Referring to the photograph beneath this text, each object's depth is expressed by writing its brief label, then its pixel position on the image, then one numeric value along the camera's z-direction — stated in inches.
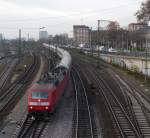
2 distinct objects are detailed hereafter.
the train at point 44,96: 998.4
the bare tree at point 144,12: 2162.4
